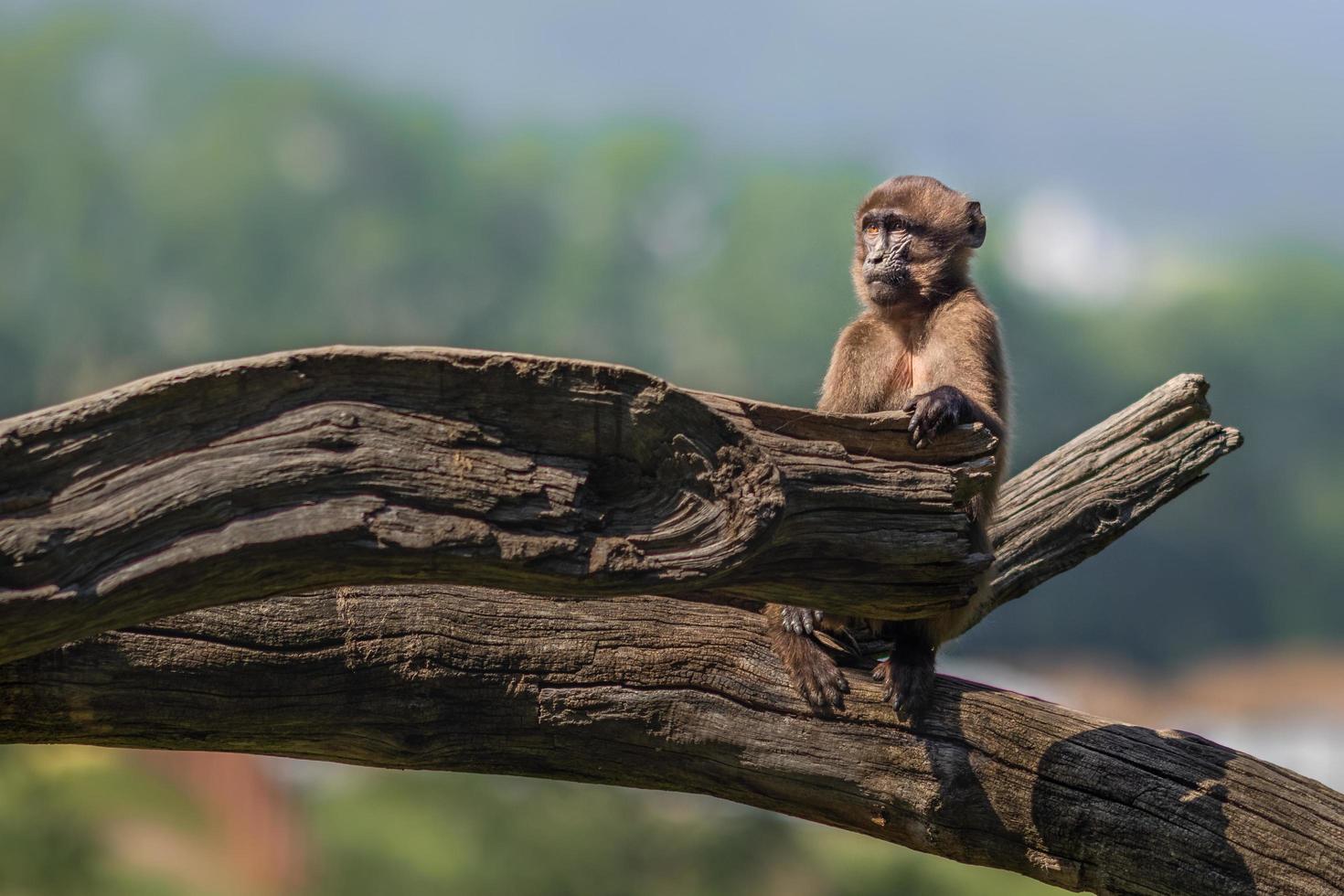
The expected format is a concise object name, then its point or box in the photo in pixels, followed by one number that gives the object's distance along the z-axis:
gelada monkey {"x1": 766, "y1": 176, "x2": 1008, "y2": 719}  9.27
